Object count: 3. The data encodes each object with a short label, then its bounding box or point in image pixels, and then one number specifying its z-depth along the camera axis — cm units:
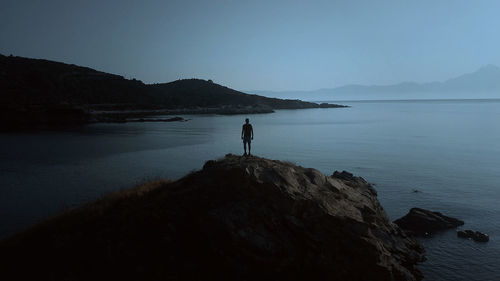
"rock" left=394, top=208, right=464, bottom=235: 2442
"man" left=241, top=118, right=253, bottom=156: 2475
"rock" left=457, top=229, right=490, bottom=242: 2291
